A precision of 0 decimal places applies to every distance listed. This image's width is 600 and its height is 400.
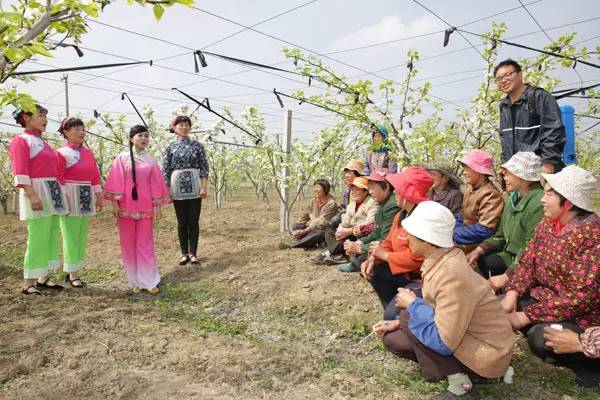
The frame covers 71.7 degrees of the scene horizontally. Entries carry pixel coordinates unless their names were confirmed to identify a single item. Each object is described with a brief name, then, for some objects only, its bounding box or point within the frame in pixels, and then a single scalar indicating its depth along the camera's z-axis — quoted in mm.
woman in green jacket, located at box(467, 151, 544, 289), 2920
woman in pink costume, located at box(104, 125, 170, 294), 4371
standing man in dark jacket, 3264
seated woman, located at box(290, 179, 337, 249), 5523
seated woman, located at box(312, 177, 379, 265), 4352
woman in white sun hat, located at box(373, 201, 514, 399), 1984
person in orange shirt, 2920
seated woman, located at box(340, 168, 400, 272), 3592
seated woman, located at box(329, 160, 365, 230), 4785
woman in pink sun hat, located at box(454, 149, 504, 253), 3367
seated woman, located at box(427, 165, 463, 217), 3738
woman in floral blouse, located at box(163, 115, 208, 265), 5098
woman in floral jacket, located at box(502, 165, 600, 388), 2258
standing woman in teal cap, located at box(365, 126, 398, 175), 5702
